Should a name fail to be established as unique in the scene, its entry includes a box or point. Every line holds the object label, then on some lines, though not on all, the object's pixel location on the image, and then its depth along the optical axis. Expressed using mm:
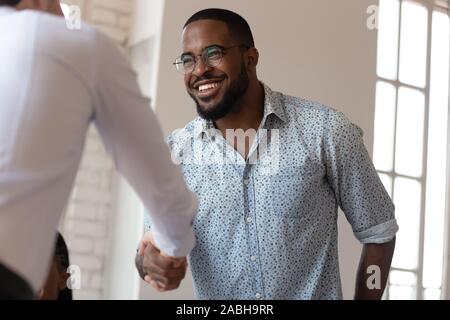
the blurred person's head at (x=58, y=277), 2031
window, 4680
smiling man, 2215
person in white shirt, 1017
